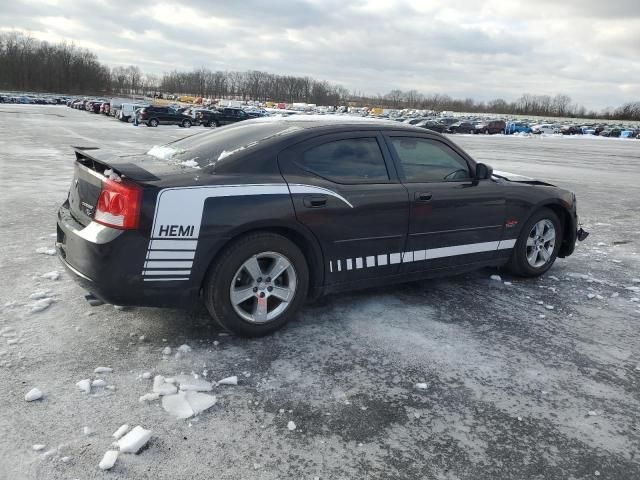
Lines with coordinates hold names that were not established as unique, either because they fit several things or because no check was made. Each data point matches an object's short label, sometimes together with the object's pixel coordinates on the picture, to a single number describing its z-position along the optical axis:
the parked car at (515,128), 58.84
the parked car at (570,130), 67.06
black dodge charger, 3.51
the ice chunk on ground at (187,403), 2.98
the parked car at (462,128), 51.92
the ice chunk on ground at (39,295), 4.44
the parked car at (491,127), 54.41
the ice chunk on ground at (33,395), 3.02
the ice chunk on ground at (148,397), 3.08
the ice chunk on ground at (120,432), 2.74
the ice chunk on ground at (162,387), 3.16
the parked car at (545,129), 63.62
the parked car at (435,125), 49.19
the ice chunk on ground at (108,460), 2.51
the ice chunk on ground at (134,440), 2.63
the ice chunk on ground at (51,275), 4.91
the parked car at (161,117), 37.19
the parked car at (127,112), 42.44
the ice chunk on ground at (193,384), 3.22
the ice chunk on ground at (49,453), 2.57
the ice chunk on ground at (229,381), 3.30
